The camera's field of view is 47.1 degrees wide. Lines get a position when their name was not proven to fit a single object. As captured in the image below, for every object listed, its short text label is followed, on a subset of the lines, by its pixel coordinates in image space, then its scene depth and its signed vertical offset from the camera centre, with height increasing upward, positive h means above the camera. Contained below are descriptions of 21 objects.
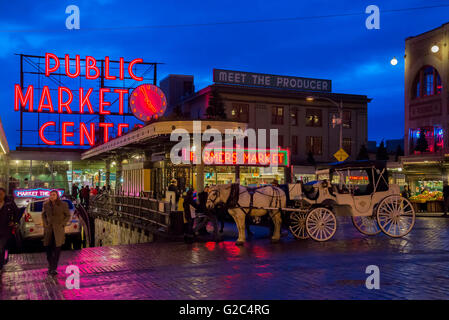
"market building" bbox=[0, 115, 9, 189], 25.34 +1.66
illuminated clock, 29.81 +4.25
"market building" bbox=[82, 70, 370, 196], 40.84 +6.62
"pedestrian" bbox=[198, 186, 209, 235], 14.81 -0.72
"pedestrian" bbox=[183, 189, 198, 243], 15.30 -1.24
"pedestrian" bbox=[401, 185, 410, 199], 32.66 -1.19
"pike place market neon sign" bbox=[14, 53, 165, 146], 47.34 +7.38
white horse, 14.55 -0.74
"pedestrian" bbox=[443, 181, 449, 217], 26.38 -1.26
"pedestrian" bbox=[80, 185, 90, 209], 34.82 -1.32
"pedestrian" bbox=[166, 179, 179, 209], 16.69 -0.71
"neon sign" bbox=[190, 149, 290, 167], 34.05 +1.19
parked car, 16.61 -1.66
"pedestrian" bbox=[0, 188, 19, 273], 10.39 -0.89
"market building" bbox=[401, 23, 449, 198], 36.00 +4.71
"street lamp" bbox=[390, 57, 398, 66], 34.75 +7.62
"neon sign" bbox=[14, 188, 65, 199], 26.50 -0.89
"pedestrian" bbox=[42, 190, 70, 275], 10.42 -1.08
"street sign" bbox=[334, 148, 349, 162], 25.81 +0.97
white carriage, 14.91 -0.84
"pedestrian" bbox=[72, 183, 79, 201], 39.91 -1.20
